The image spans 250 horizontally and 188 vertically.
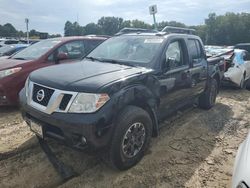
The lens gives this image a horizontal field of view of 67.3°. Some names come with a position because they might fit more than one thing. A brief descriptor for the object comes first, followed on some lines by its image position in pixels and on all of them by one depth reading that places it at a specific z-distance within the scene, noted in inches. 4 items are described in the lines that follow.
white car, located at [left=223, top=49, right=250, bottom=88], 228.4
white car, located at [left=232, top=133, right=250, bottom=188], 51.5
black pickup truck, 82.6
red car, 150.1
